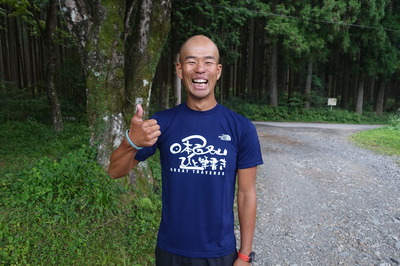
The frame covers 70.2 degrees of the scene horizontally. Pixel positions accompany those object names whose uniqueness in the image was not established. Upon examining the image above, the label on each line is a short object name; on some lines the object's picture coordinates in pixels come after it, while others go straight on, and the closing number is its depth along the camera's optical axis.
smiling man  1.89
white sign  23.17
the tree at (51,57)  9.94
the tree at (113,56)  4.64
